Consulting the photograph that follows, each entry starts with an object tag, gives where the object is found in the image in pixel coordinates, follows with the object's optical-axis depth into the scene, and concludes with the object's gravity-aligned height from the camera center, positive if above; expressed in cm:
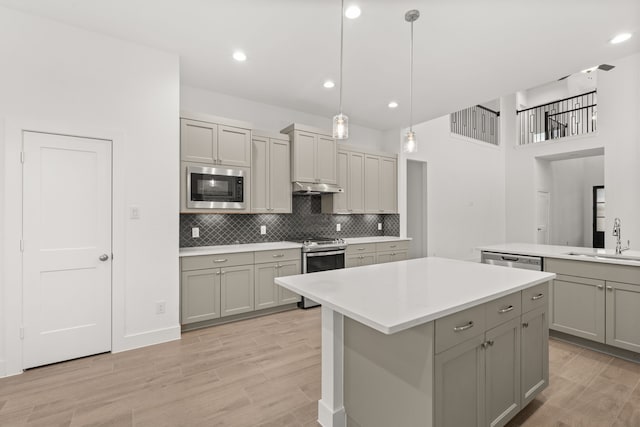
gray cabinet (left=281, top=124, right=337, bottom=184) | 431 +88
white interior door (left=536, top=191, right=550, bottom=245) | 751 -10
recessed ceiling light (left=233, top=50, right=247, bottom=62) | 312 +167
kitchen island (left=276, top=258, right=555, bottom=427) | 135 -70
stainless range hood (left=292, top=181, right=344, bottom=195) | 430 +38
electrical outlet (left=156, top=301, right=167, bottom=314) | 306 -97
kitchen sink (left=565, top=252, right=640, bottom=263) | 262 -39
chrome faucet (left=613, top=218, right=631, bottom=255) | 285 -18
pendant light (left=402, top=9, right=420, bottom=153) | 240 +62
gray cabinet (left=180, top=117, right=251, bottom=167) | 346 +85
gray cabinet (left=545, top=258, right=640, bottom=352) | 256 -80
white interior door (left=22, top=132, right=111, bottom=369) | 253 -31
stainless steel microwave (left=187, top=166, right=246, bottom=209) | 346 +30
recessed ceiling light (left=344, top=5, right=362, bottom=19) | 242 +165
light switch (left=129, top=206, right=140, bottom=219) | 293 +1
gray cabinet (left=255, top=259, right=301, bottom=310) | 379 -92
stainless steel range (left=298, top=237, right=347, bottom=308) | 413 -59
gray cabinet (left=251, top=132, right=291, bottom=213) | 407 +55
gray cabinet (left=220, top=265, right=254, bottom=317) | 352 -92
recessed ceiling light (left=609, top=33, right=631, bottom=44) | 274 +164
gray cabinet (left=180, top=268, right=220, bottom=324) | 329 -92
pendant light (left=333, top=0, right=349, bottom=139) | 205 +60
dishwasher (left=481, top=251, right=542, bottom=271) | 310 -51
